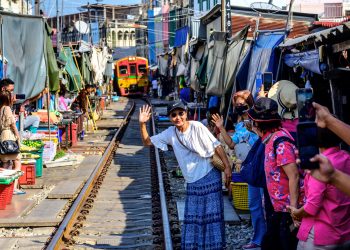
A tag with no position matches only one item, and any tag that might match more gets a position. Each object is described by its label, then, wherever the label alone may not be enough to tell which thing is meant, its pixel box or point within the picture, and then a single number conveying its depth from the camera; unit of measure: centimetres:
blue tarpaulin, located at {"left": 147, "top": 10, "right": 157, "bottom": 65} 8175
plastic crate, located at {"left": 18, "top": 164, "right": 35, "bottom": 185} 1372
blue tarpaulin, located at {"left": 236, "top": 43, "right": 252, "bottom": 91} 1334
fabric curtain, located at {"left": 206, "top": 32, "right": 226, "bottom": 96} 1508
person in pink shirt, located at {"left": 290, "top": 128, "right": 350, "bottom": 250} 470
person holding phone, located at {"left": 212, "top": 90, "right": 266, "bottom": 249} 825
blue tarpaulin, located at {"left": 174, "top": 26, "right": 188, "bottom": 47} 3422
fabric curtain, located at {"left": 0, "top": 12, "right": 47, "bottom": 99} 1482
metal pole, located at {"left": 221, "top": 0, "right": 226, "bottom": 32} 1841
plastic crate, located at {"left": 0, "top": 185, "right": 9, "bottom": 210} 1110
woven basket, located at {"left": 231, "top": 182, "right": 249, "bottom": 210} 1056
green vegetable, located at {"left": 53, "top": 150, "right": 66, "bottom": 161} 1743
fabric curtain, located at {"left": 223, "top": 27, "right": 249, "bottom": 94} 1428
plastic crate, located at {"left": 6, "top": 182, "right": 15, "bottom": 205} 1128
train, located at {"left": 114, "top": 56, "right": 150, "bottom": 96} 5591
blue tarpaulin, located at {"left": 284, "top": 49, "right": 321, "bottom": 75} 964
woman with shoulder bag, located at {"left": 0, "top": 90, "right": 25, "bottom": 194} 1215
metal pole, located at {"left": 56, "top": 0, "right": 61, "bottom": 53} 2320
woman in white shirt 743
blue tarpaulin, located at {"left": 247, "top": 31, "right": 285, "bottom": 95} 1215
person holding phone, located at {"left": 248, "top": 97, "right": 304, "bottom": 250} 591
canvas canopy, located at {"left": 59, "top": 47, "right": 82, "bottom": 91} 2552
